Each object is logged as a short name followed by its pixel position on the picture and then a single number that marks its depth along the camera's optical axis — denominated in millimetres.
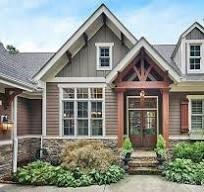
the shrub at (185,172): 7699
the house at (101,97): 10350
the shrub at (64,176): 7498
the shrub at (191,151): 9034
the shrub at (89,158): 8033
